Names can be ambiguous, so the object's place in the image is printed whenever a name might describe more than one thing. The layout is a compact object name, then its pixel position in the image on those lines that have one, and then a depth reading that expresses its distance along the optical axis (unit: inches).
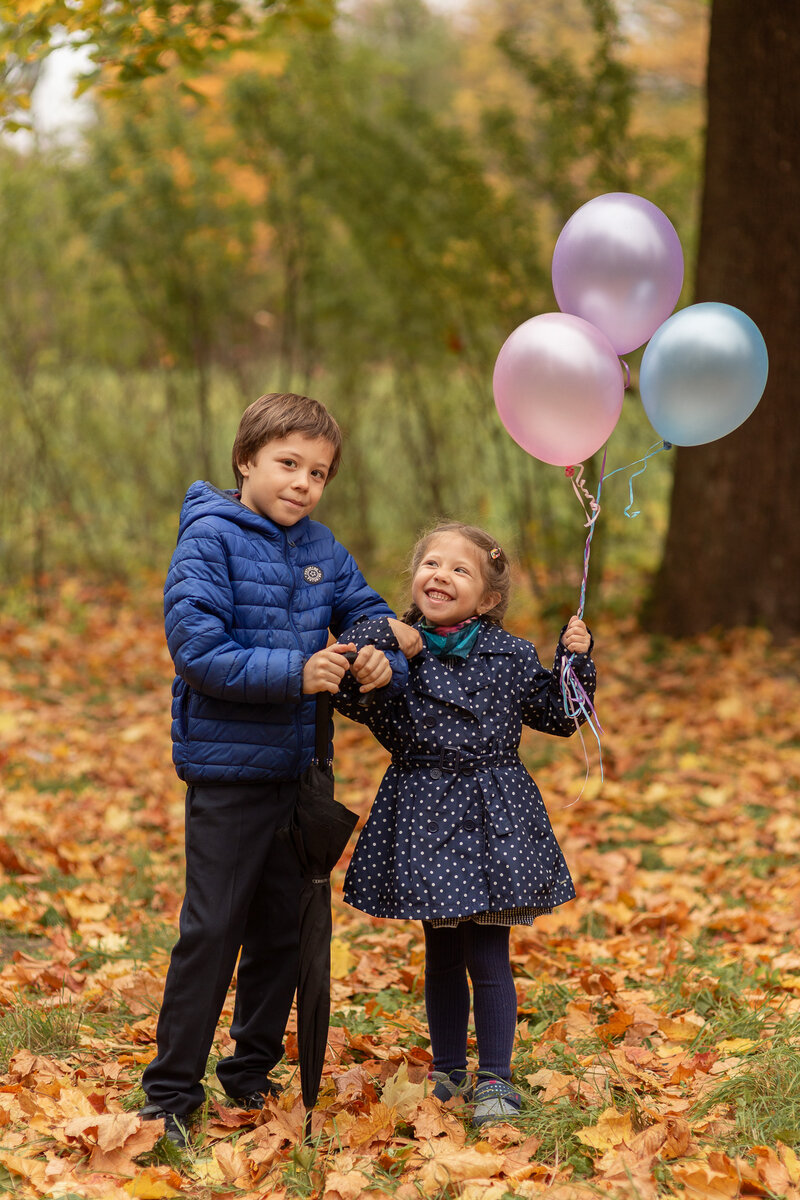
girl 214.8
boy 205.9
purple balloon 237.0
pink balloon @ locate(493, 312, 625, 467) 224.7
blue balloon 224.8
